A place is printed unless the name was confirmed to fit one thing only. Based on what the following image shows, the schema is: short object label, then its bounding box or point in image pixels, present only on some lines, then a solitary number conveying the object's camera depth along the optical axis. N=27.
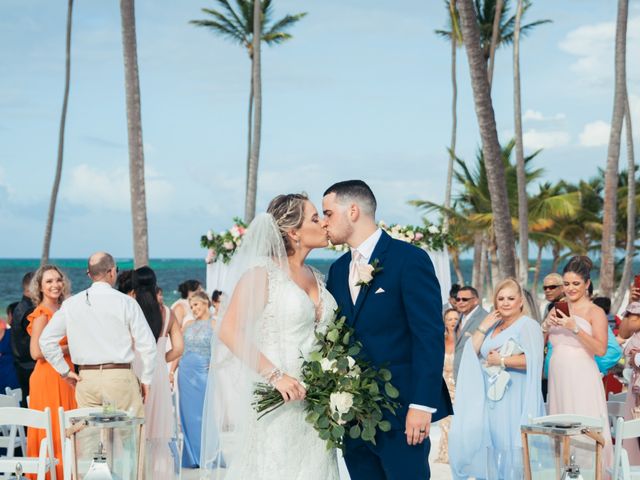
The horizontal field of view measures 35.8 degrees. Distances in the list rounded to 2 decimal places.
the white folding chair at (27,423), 5.86
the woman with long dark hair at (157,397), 7.90
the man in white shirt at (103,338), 7.04
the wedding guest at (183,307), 12.31
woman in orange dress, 7.77
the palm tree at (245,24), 38.20
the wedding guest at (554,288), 9.26
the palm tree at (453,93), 32.59
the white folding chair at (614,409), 7.67
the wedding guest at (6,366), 9.45
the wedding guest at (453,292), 12.89
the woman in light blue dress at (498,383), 7.38
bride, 4.99
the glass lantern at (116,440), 5.45
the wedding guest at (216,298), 12.99
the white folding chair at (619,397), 8.23
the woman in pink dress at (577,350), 7.38
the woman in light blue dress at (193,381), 10.43
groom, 4.75
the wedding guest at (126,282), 7.95
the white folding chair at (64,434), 5.52
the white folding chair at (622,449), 5.48
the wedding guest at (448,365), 9.89
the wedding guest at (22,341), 8.84
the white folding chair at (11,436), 7.19
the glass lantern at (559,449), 5.30
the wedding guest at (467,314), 9.42
